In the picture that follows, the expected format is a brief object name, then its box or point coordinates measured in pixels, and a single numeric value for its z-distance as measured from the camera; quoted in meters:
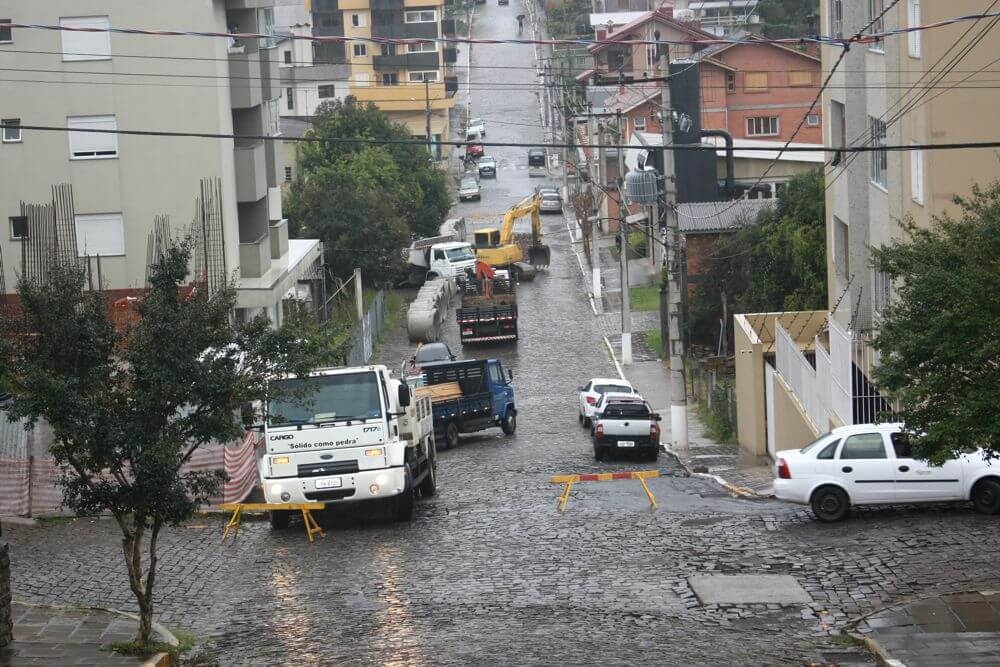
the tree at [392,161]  73.19
